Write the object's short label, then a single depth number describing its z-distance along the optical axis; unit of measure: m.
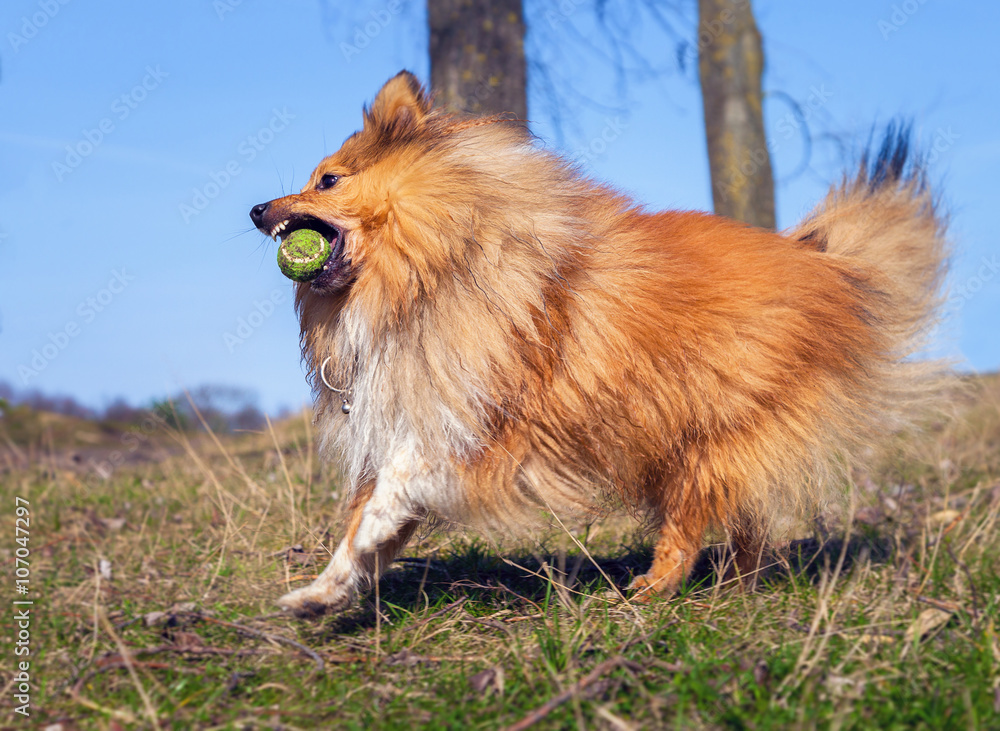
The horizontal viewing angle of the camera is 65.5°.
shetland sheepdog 2.89
